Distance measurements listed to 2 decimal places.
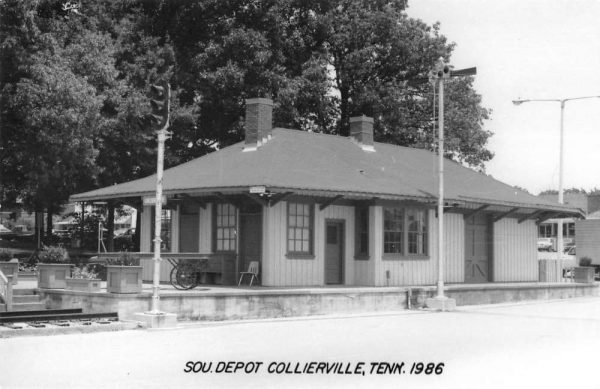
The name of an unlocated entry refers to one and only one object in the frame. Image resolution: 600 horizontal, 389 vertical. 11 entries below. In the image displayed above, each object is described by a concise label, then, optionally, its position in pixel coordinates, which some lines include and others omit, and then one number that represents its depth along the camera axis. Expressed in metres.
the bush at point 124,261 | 20.11
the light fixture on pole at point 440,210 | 22.30
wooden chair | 23.61
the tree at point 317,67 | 39.44
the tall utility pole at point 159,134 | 17.33
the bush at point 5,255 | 24.23
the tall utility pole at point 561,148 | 36.16
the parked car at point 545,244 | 68.72
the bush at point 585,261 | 44.53
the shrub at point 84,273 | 21.89
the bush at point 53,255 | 21.56
